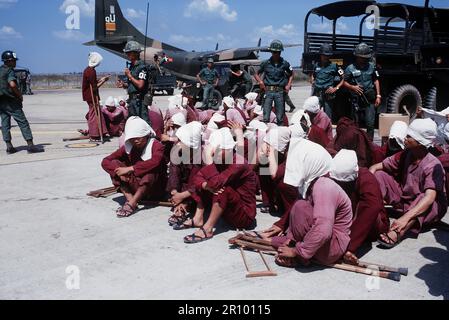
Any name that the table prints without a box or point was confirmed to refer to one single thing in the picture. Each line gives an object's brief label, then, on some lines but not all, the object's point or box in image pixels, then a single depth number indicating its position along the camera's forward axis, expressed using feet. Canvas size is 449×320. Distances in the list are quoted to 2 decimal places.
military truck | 29.17
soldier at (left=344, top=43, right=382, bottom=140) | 22.35
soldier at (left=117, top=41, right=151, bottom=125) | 22.65
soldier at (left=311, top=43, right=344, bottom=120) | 25.49
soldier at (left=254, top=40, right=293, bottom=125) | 24.72
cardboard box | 20.61
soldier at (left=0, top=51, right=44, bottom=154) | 24.34
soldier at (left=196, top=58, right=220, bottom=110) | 46.60
